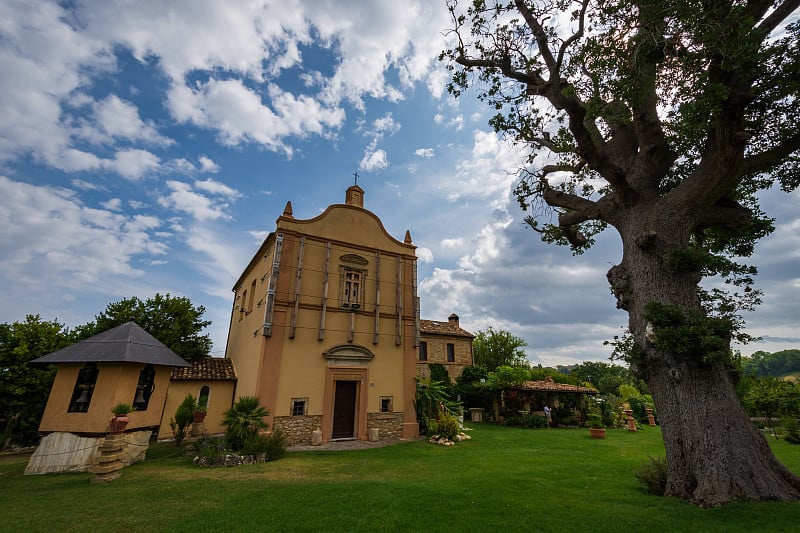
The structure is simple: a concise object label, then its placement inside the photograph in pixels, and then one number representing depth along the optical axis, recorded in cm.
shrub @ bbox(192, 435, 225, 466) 980
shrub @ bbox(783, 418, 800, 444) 1295
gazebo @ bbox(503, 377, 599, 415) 2136
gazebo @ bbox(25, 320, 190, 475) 996
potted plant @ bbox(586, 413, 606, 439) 1520
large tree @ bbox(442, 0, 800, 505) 560
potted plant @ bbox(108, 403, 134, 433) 853
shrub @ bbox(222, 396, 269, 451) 1070
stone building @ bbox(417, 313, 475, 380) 2523
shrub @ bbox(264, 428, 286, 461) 1053
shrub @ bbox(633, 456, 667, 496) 645
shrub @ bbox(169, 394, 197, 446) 1244
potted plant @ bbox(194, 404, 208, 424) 1266
